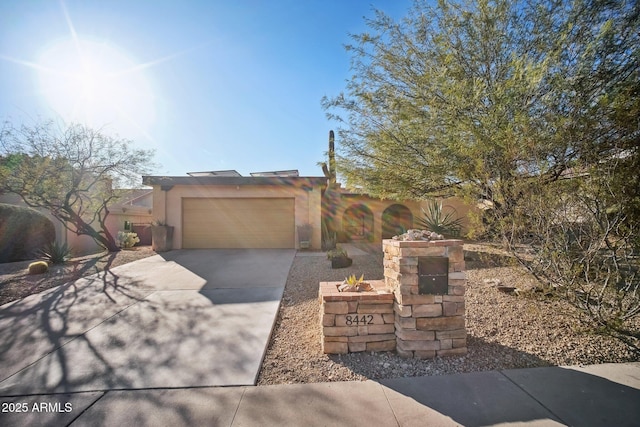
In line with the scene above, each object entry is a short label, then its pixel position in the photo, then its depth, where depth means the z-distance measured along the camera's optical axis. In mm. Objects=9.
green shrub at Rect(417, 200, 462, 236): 7585
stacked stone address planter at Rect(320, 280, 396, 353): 2904
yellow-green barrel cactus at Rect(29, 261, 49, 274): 6497
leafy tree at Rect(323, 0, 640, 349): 2768
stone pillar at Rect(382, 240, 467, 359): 2777
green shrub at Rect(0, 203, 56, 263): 8797
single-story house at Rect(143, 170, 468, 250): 10211
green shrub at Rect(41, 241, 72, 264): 7668
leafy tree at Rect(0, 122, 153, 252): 8359
